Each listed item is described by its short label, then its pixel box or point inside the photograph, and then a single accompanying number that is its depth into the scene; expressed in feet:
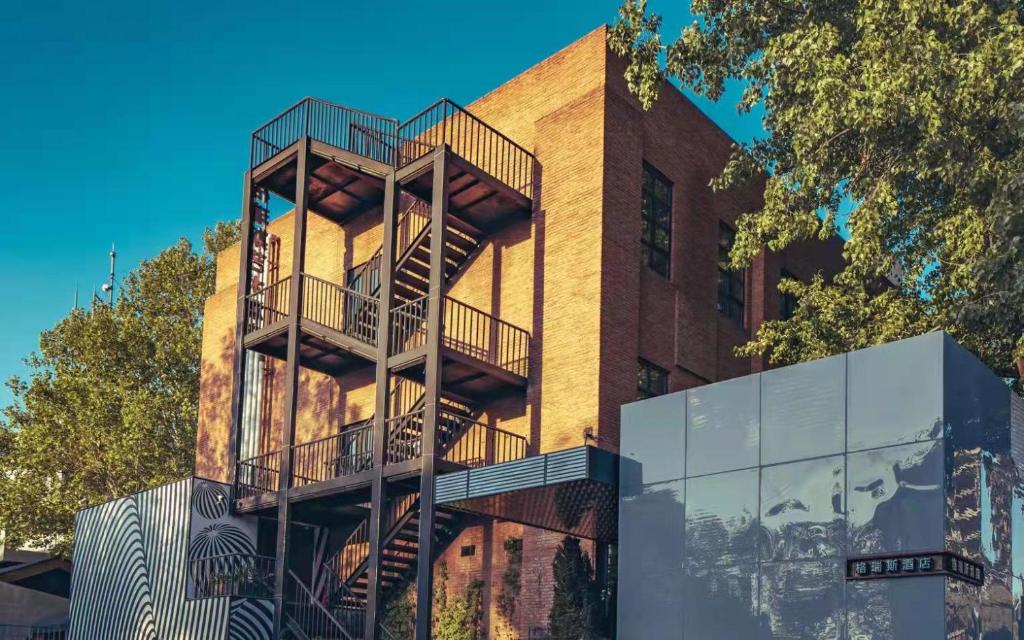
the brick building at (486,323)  76.13
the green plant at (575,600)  71.31
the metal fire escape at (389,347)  76.84
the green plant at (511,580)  78.43
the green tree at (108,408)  142.61
